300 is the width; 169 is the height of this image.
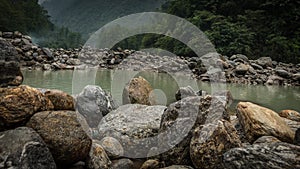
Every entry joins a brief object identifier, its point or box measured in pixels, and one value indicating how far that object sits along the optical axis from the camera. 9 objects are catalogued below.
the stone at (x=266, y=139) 3.94
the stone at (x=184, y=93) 8.21
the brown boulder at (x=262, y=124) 4.22
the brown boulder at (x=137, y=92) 6.63
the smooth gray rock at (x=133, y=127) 4.61
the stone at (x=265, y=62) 19.87
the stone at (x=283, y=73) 17.36
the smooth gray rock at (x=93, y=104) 5.38
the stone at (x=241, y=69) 17.84
